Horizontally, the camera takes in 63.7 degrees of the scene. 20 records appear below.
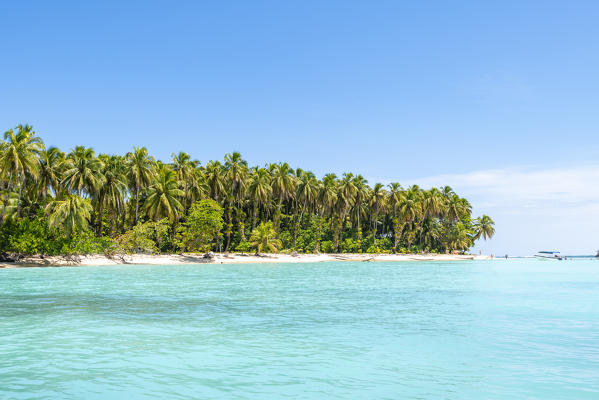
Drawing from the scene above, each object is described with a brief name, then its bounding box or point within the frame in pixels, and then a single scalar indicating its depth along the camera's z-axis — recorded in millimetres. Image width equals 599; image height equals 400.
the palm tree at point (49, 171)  55781
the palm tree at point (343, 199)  88688
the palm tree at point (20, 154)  45719
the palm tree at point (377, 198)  95125
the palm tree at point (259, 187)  76188
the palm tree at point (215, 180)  75375
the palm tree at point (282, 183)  79931
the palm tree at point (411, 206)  94188
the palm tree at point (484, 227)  126312
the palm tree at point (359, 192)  91500
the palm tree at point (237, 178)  75750
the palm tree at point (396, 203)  97000
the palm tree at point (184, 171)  72812
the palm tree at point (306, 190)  84375
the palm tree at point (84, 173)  55438
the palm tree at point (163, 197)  63750
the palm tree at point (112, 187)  60094
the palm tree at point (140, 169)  64500
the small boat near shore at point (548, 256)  139250
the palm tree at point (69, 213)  48406
